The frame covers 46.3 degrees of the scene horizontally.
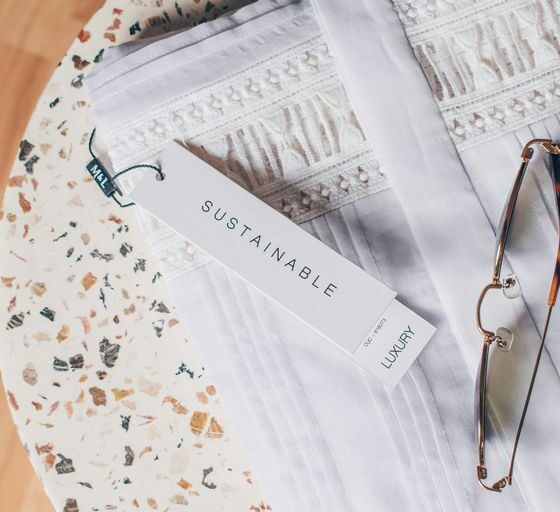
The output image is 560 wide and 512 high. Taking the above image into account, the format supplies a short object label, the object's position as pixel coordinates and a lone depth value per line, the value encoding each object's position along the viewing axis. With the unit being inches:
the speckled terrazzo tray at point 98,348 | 22.9
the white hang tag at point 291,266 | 18.9
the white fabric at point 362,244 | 19.5
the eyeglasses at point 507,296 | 18.8
